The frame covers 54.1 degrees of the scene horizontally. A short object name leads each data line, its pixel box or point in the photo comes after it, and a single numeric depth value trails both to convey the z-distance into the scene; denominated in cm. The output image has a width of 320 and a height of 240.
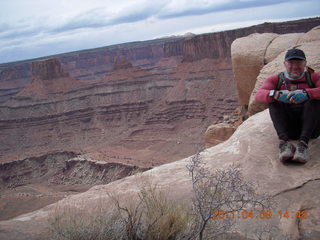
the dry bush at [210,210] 243
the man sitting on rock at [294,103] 395
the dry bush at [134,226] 245
